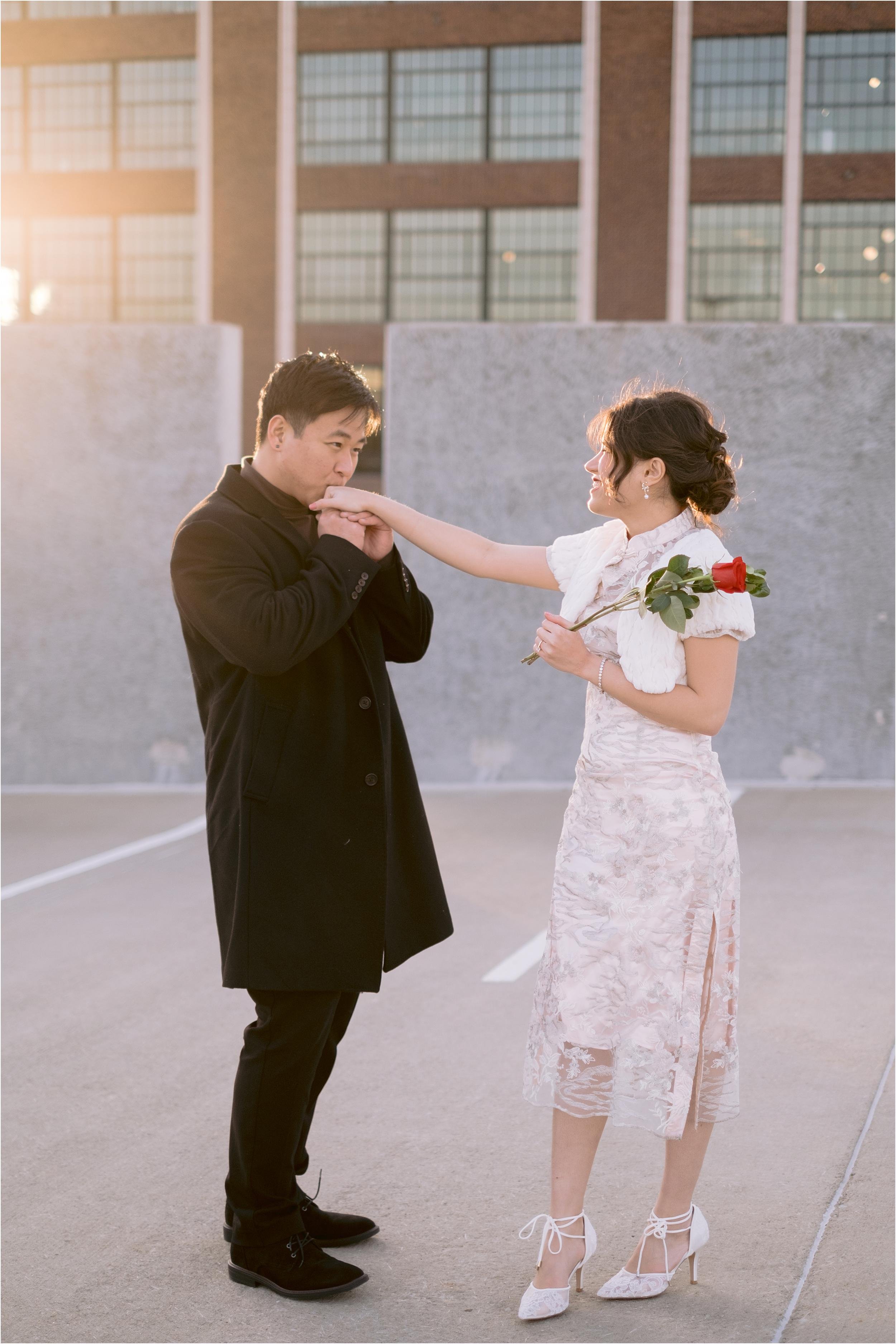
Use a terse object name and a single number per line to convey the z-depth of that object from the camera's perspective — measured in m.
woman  2.88
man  2.94
